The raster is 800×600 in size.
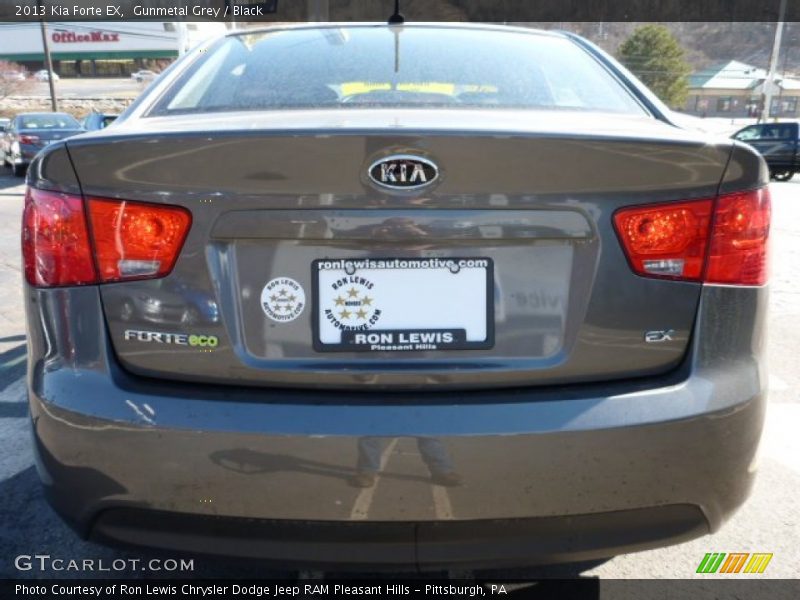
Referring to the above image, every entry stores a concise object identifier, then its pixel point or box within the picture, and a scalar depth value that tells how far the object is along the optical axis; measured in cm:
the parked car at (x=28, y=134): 1559
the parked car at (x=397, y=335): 149
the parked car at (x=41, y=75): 6538
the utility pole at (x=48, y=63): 2669
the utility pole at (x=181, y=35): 6900
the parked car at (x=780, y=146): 2112
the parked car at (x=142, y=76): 6694
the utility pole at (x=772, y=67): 4466
